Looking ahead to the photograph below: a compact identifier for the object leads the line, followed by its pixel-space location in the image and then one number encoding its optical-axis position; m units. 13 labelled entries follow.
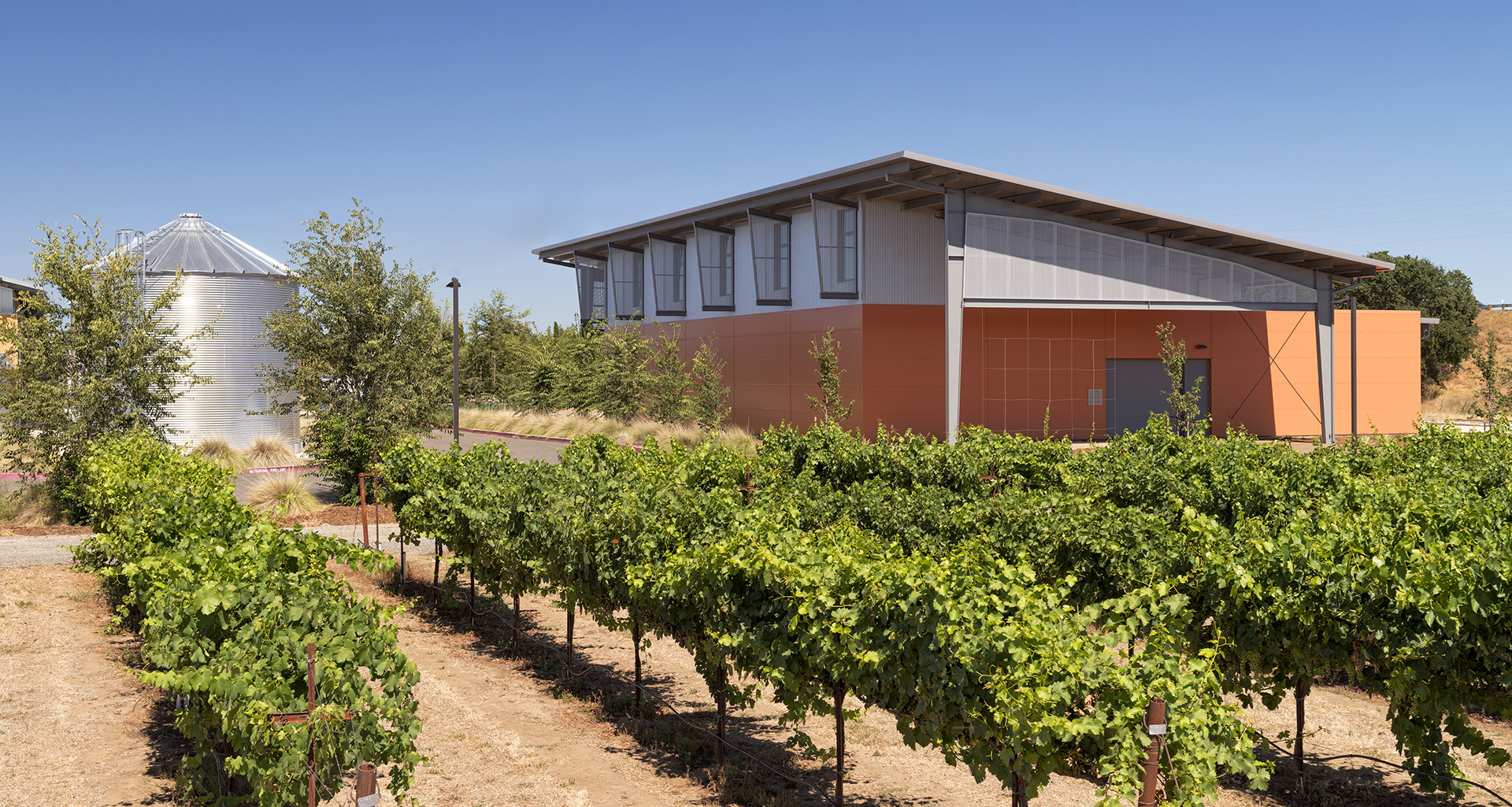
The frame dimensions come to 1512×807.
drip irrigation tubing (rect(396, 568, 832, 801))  7.16
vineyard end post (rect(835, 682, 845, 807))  6.31
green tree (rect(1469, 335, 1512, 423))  24.14
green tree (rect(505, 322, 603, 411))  38.34
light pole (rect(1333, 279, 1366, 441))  30.56
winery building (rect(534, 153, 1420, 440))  26.56
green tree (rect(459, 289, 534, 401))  51.53
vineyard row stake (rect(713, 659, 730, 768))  7.39
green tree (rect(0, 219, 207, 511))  17.39
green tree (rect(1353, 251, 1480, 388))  61.56
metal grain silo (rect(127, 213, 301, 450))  27.70
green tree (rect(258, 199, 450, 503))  19.80
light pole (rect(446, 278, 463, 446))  23.02
